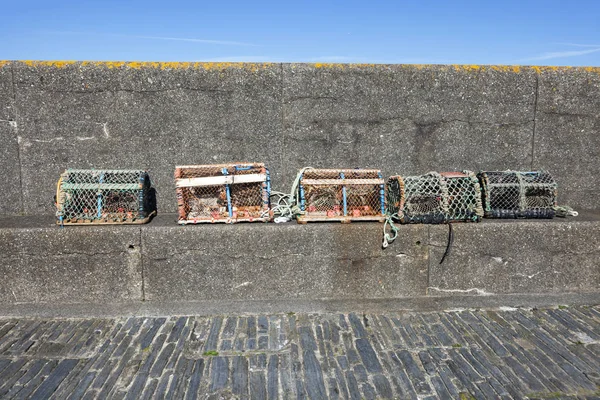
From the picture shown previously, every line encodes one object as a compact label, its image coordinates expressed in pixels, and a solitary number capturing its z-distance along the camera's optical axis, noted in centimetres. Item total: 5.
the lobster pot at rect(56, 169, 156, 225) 415
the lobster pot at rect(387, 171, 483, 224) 425
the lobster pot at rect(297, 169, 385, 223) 428
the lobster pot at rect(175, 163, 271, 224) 423
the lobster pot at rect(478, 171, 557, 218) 445
